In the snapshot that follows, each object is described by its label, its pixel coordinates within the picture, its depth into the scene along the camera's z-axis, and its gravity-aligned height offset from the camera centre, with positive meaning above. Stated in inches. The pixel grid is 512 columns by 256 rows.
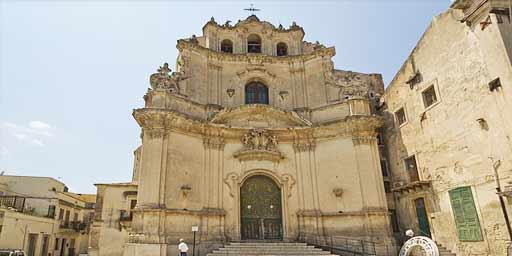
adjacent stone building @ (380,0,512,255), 418.6 +132.3
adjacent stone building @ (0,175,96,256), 830.5 +56.9
